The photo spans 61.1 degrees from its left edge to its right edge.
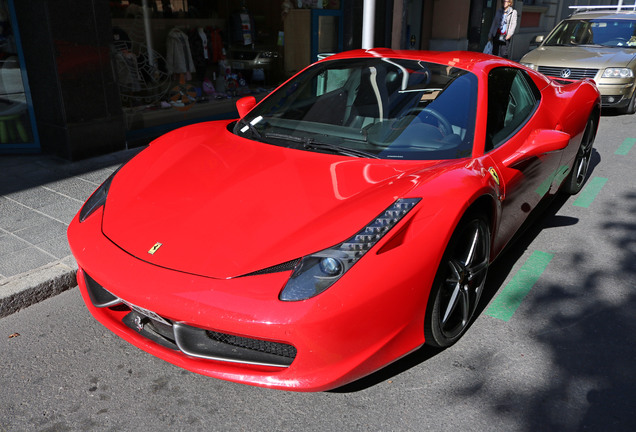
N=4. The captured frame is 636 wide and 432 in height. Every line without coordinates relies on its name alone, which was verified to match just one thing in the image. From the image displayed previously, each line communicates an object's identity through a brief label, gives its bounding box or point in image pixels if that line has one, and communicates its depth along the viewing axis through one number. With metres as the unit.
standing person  11.99
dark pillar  5.55
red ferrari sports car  2.12
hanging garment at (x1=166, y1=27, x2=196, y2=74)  7.91
